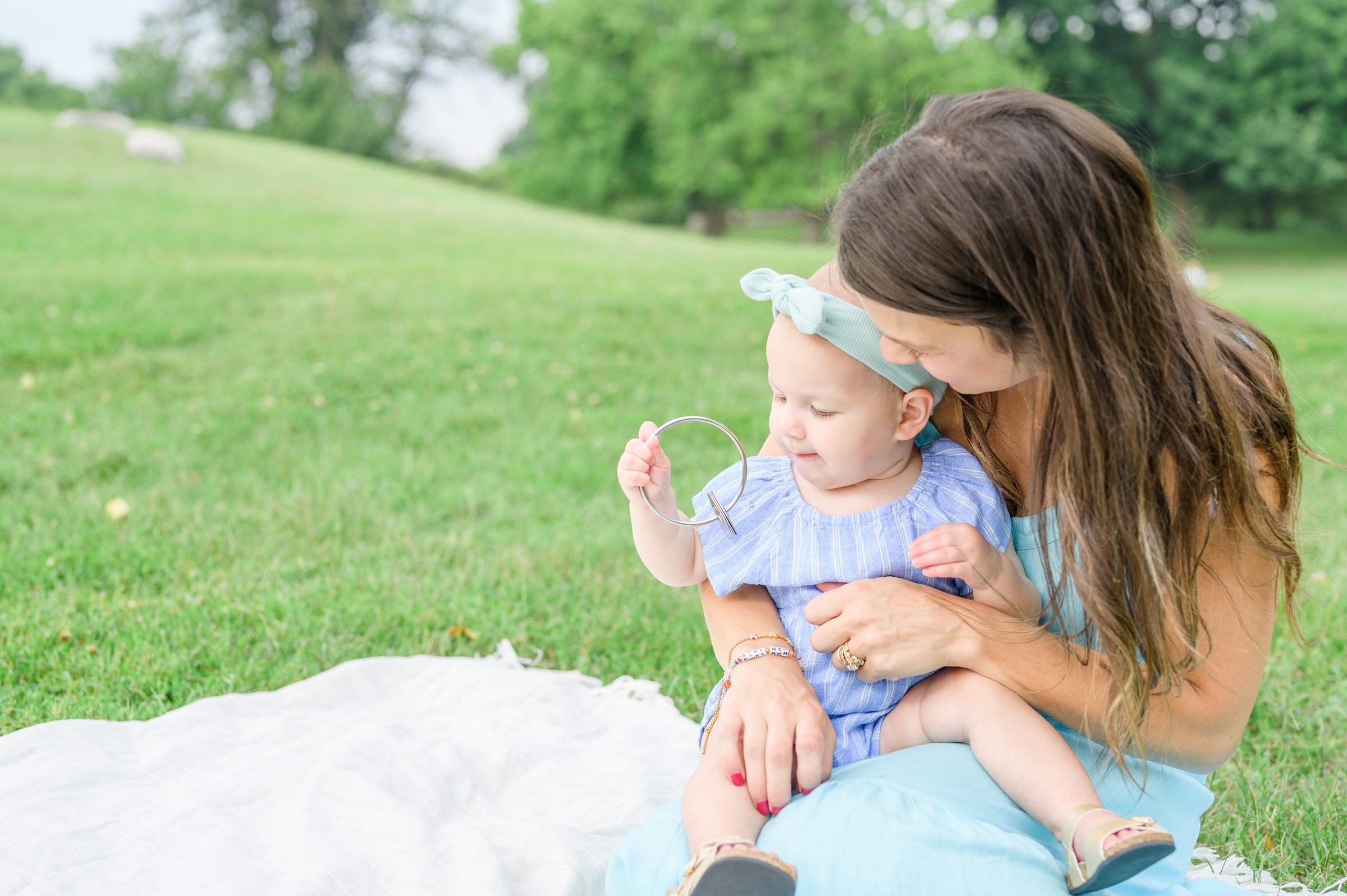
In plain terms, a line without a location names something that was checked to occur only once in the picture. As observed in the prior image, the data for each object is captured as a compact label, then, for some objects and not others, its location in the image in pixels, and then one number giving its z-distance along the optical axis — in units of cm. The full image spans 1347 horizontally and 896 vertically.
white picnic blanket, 205
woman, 148
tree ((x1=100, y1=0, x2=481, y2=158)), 3494
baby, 170
